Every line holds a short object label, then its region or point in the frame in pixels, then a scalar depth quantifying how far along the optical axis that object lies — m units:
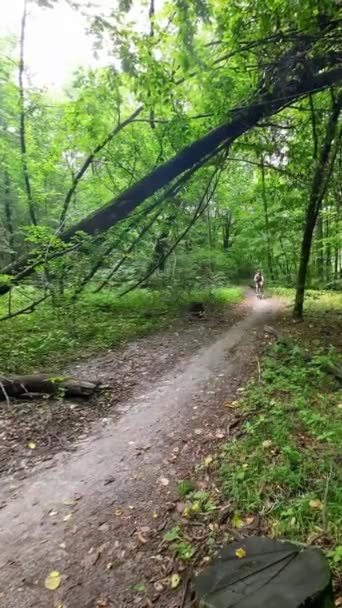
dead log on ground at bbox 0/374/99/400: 5.29
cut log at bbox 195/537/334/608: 1.62
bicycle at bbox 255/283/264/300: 18.07
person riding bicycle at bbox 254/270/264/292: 17.95
